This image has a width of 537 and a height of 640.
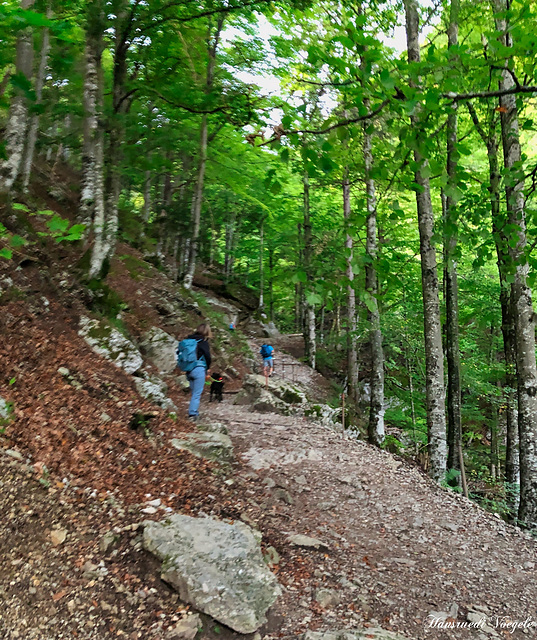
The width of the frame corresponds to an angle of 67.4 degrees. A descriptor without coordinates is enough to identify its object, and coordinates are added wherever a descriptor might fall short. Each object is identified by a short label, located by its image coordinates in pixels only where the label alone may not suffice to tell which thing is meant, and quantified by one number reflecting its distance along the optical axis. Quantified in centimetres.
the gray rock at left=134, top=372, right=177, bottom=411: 757
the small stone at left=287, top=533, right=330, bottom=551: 457
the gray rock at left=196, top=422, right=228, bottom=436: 759
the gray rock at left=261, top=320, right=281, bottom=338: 2439
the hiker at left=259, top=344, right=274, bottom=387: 1526
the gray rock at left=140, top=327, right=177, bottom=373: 1110
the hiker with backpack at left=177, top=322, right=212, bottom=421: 779
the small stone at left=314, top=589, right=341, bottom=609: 369
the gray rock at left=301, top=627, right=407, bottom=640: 311
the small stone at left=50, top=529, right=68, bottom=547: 318
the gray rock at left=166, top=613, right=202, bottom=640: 287
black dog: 1138
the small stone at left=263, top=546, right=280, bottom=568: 405
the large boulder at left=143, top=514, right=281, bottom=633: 316
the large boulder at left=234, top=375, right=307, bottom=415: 1092
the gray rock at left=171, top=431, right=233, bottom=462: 610
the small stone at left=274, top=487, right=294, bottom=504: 571
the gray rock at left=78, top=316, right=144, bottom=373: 772
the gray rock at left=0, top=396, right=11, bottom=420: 410
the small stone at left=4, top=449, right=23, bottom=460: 369
